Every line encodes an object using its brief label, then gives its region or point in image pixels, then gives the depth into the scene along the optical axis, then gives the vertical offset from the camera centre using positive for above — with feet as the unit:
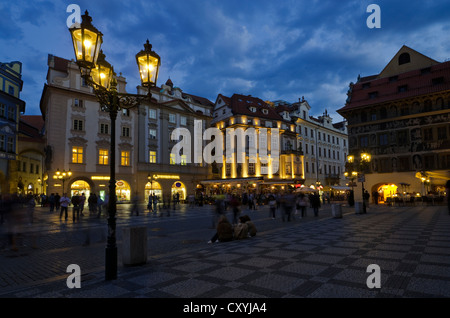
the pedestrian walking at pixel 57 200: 89.96 -4.99
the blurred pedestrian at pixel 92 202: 67.72 -4.27
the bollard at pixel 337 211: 61.98 -6.43
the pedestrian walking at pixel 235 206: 49.01 -3.99
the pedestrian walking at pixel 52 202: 89.25 -5.55
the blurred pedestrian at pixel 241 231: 36.35 -6.11
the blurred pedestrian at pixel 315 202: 67.26 -4.74
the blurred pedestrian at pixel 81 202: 65.42 -4.25
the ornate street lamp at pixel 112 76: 20.43 +8.74
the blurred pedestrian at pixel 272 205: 63.23 -5.04
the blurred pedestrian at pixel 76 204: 58.75 -4.24
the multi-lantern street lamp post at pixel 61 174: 102.76 +3.45
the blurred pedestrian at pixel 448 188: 37.29 -1.07
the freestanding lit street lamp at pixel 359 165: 72.82 +5.74
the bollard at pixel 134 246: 23.38 -5.09
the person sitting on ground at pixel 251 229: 37.91 -6.10
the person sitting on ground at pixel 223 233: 34.47 -6.01
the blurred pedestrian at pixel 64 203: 62.03 -4.11
